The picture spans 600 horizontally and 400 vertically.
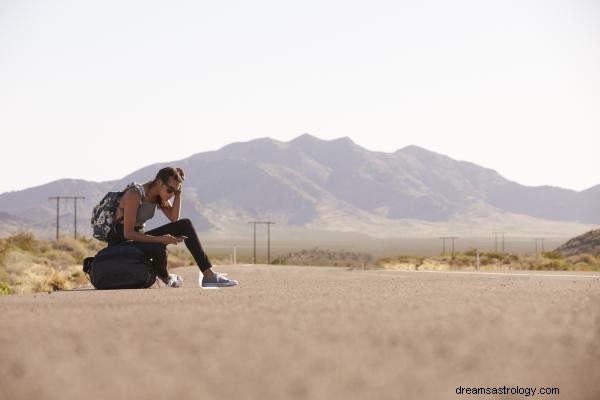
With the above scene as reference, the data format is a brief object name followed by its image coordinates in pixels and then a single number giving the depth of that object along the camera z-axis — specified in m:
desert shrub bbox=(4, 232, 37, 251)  36.03
